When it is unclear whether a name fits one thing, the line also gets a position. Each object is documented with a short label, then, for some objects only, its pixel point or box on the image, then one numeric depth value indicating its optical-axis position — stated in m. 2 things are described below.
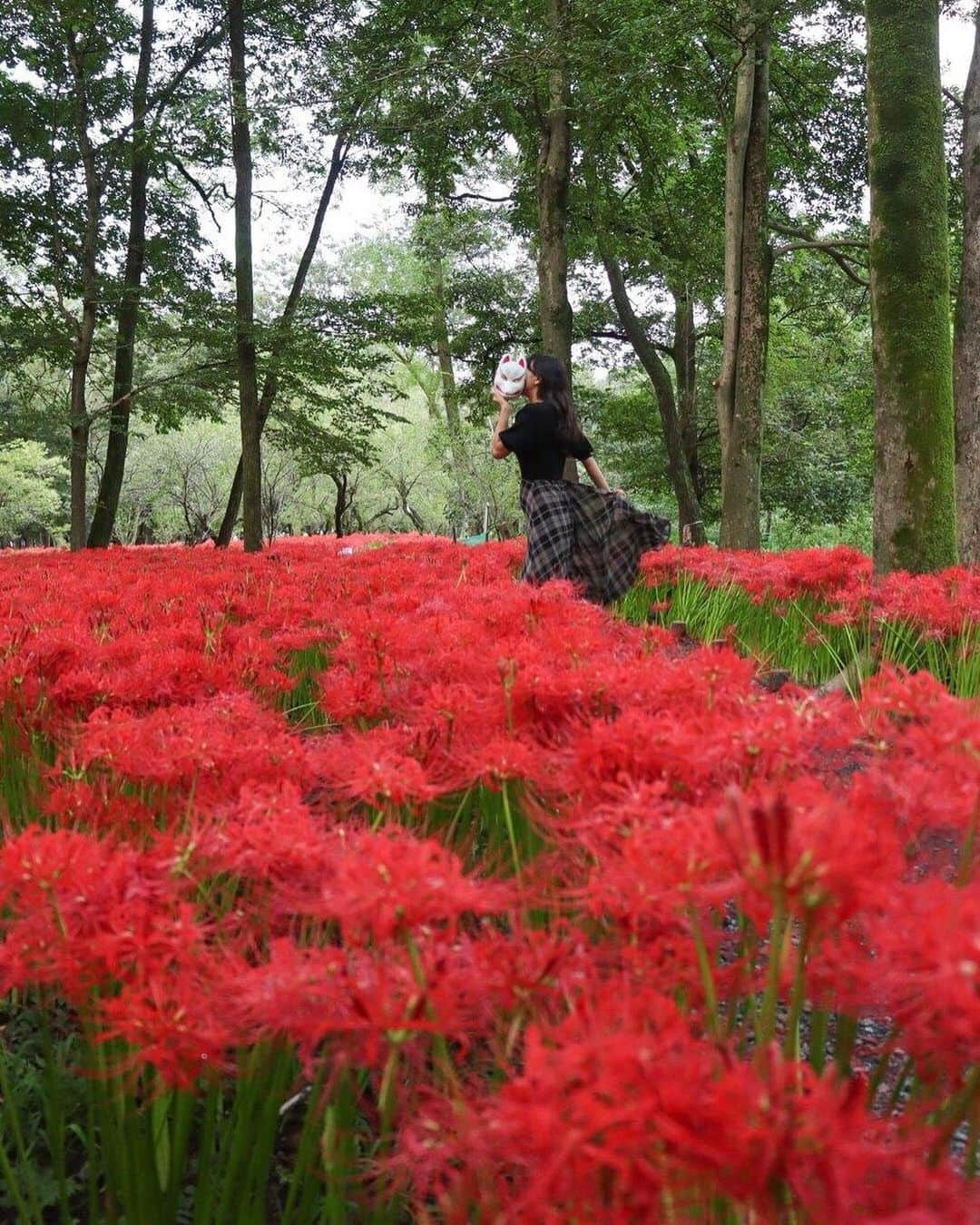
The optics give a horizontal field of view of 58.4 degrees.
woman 5.03
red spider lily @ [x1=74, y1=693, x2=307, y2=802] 1.23
